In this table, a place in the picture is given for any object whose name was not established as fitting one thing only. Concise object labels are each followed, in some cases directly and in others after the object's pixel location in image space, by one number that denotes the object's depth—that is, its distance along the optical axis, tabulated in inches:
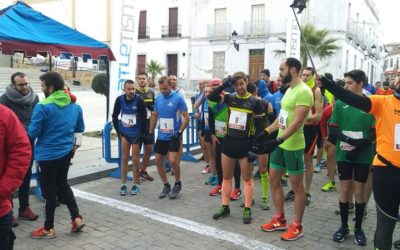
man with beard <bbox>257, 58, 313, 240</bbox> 165.2
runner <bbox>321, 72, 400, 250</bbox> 125.1
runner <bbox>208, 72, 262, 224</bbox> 194.7
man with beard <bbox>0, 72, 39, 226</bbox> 192.5
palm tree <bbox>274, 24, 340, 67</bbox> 1006.4
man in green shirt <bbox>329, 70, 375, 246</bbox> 168.4
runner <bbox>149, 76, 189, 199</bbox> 238.1
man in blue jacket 169.2
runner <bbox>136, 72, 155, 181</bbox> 280.4
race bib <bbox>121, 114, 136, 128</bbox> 242.4
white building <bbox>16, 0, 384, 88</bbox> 1191.6
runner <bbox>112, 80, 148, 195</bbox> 241.8
